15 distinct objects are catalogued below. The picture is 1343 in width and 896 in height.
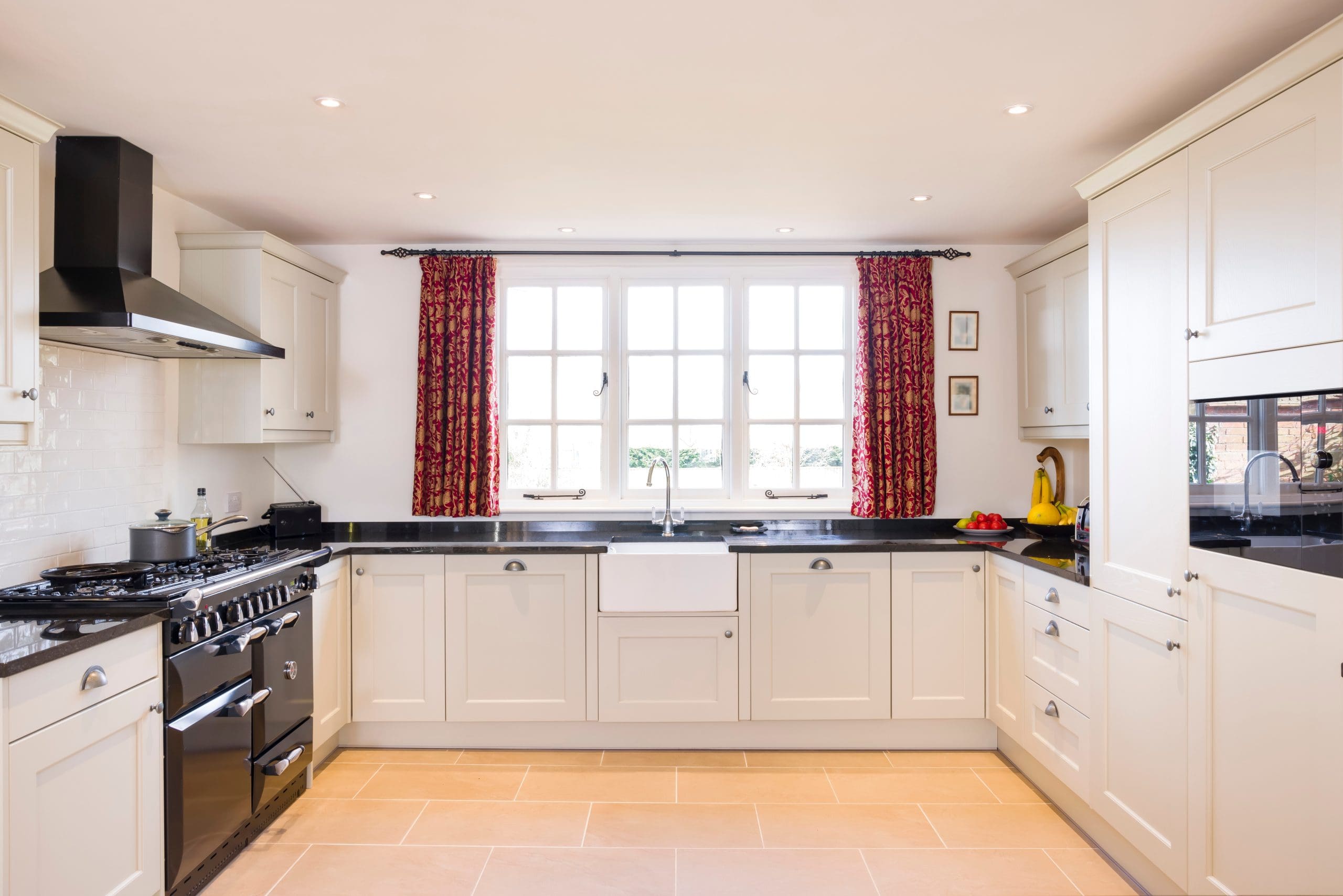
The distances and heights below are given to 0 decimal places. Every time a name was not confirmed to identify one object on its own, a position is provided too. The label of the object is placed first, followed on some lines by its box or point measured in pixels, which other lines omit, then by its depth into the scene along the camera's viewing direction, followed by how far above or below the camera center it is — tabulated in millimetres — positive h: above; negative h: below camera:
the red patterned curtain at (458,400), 3787 +300
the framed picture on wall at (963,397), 3934 +344
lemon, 3680 -261
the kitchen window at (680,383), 3982 +414
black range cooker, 2148 -731
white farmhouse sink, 3268 -533
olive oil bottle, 2850 -246
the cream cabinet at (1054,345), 3256 +552
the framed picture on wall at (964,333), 3922 +679
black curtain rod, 3867 +1082
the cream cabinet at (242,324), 3131 +537
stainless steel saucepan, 2609 -297
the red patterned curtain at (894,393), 3818 +349
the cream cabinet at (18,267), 2006 +522
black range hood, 2332 +679
